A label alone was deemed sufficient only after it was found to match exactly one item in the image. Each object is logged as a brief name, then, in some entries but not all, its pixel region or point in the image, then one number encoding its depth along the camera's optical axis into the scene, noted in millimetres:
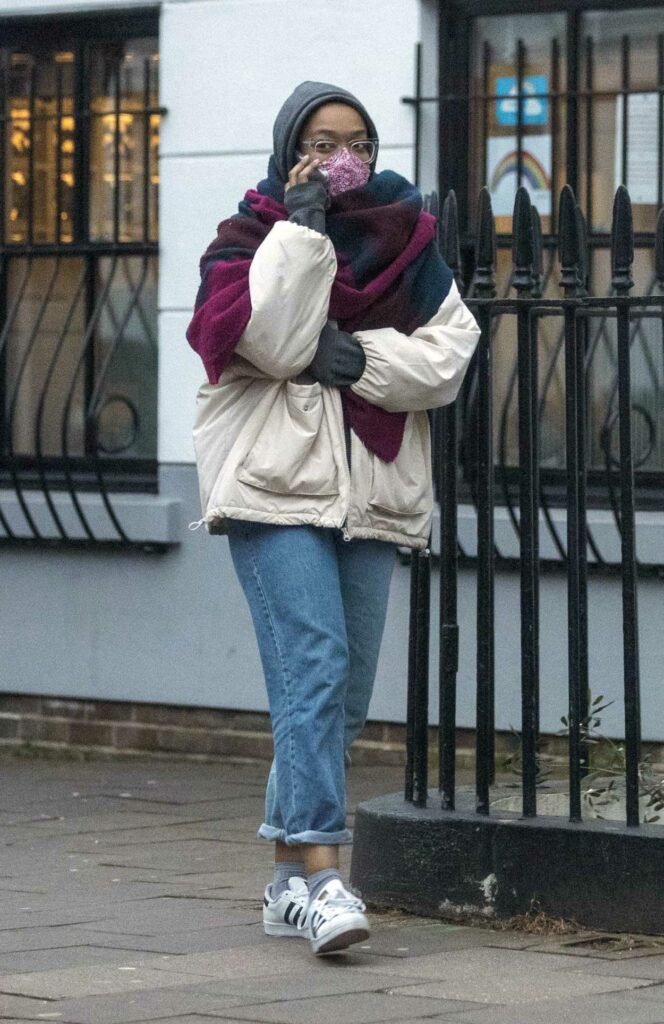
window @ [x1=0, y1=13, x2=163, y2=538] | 16014
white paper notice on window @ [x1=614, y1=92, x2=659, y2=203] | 14041
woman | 8447
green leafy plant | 9342
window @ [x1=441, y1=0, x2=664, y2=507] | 14062
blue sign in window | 14481
